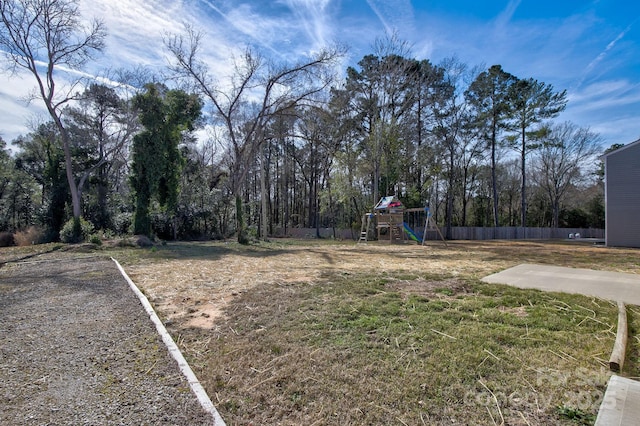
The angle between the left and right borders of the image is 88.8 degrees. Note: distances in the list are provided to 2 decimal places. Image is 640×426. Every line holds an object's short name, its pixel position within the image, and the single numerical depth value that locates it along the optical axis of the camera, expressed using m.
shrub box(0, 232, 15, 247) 14.78
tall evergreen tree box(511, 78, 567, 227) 26.03
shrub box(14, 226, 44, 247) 14.43
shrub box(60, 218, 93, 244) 12.90
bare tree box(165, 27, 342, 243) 14.72
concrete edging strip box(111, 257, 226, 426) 1.84
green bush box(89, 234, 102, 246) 11.78
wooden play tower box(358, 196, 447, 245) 15.73
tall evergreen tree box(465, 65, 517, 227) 26.16
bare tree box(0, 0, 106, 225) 12.58
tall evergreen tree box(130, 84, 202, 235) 13.52
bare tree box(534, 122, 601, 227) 29.80
